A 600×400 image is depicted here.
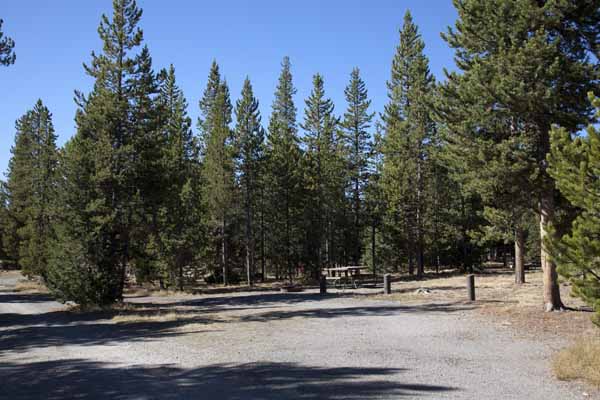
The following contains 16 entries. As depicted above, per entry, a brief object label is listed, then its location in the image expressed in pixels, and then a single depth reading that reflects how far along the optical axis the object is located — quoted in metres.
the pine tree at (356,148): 40.66
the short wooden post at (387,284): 23.09
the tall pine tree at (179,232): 29.75
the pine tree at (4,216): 50.12
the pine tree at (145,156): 21.34
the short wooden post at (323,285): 24.72
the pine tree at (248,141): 37.16
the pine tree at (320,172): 40.72
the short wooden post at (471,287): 18.44
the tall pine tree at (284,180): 38.53
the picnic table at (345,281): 27.25
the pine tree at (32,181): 36.16
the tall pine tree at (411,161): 37.00
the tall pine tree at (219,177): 36.69
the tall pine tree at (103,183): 19.33
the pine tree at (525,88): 12.75
